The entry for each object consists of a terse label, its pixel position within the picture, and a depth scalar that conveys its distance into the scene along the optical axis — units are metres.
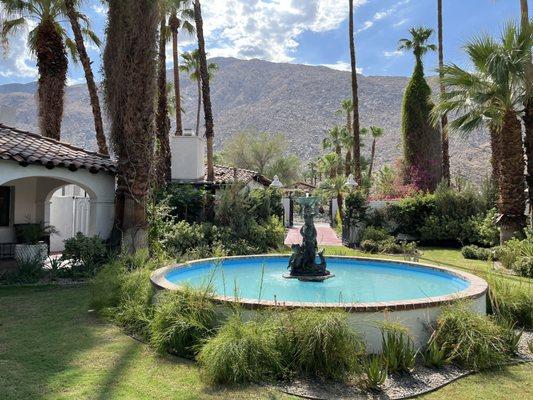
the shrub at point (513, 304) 7.84
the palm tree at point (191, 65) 37.31
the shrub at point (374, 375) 5.41
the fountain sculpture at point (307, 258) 10.91
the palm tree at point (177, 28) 27.41
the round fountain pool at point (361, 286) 6.50
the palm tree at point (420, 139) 30.45
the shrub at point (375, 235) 20.64
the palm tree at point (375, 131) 55.41
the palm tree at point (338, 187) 30.16
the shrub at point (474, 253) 17.14
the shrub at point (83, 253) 12.73
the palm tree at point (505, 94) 15.54
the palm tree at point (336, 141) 51.73
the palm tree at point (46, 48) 19.53
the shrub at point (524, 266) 12.97
